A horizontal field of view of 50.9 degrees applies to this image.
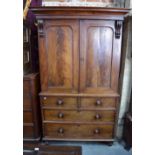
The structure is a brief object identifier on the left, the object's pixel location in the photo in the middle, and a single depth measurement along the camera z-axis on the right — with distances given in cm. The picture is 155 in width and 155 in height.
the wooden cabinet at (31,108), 191
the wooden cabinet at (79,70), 175
